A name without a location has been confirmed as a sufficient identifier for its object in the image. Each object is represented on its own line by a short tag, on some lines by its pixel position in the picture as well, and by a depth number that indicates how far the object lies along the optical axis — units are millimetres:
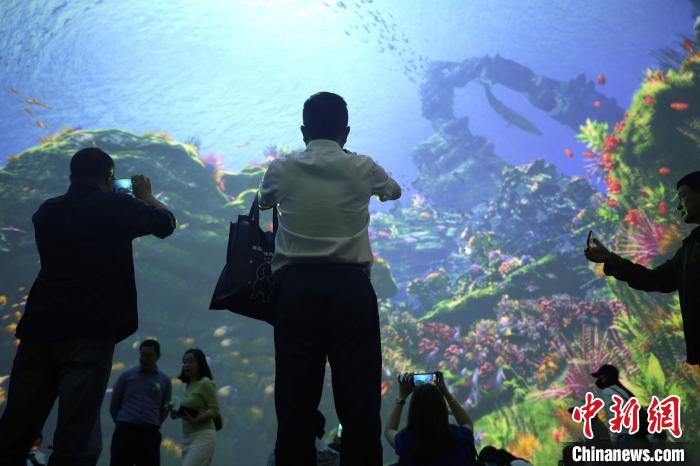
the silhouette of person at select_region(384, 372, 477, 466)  2318
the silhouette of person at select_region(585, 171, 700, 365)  2111
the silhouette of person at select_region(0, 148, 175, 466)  1892
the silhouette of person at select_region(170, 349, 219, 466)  3895
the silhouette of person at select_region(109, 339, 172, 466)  3408
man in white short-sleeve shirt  1612
